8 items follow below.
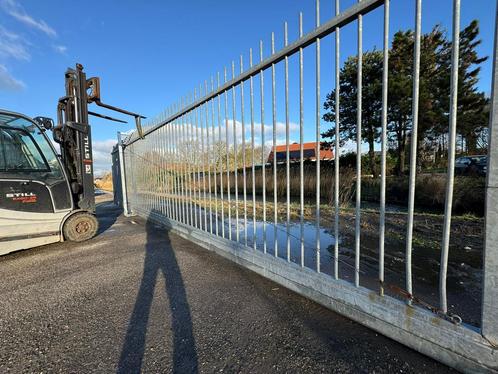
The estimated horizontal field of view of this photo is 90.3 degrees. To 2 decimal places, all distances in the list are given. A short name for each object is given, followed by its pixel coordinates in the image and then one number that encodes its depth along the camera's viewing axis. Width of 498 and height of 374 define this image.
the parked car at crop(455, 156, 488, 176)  10.66
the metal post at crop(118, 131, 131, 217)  7.99
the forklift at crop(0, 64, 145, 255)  3.94
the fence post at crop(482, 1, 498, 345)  1.27
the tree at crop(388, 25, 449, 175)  12.19
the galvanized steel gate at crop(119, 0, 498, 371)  1.36
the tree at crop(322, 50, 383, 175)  8.60
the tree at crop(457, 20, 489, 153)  13.26
